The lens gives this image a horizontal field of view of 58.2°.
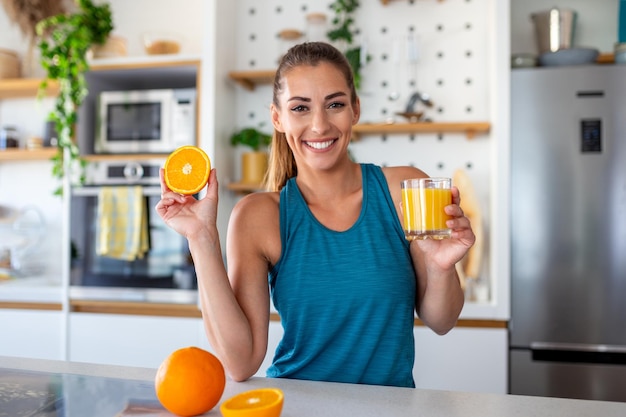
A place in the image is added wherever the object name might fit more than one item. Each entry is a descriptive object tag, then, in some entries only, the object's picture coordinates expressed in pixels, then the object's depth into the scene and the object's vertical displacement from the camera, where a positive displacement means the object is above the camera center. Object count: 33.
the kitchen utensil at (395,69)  2.90 +0.81
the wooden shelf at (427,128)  2.72 +0.45
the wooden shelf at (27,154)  3.10 +0.35
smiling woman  1.18 -0.10
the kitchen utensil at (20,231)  3.34 -0.09
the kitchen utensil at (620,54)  2.58 +0.76
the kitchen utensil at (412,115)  2.78 +0.51
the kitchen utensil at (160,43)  3.01 +0.93
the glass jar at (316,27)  3.01 +1.04
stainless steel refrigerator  2.49 -0.09
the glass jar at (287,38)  3.03 +0.98
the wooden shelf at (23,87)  3.16 +0.75
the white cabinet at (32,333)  2.90 -0.61
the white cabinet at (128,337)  2.74 -0.60
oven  2.82 -0.11
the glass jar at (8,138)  3.34 +0.46
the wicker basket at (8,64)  3.28 +0.89
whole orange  0.87 -0.26
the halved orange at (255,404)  0.79 -0.27
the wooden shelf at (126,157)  2.82 +0.30
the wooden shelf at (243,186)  2.94 +0.16
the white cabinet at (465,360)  2.49 -0.64
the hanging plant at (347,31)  2.94 +0.98
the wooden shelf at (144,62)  2.86 +0.79
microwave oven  2.82 +0.49
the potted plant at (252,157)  2.96 +0.32
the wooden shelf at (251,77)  2.91 +0.74
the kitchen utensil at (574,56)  2.61 +0.75
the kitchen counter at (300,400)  0.91 -0.32
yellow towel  2.82 -0.03
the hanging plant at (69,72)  2.88 +0.74
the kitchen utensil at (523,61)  2.68 +0.75
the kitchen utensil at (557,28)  2.74 +0.93
